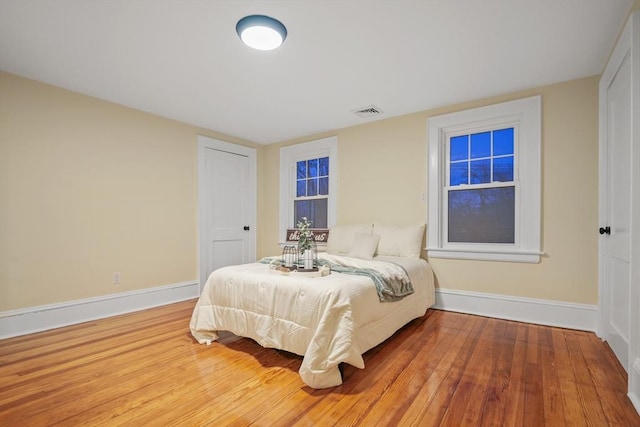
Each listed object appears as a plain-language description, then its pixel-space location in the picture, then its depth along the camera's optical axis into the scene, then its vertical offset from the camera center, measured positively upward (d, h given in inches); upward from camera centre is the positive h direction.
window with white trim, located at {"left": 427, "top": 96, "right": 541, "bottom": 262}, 125.9 +13.6
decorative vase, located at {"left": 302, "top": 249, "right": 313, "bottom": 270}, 103.1 -15.6
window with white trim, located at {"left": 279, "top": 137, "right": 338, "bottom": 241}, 182.9 +19.0
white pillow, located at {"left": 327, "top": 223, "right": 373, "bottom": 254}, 157.8 -11.9
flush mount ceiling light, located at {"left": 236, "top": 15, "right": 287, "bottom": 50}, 83.9 +50.6
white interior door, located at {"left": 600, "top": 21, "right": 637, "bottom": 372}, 84.8 +2.7
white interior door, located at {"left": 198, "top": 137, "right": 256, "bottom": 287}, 177.5 +5.7
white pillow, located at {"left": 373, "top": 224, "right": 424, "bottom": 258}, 142.7 -12.7
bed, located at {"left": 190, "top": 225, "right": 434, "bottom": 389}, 76.2 -28.3
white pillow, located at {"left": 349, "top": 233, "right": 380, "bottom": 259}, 141.1 -15.0
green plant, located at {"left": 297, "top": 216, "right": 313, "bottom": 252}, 105.3 -9.2
